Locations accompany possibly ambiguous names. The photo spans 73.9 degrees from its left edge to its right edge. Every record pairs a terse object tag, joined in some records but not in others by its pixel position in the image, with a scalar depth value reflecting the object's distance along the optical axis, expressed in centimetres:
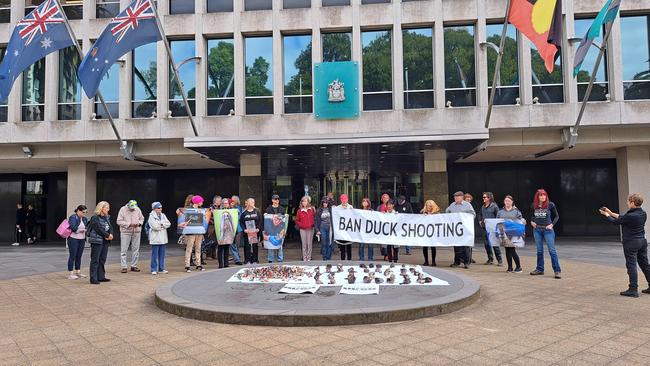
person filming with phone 771
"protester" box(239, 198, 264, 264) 1245
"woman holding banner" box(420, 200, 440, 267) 1208
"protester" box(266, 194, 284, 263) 1268
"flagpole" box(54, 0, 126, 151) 1423
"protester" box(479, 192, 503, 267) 1172
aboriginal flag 1191
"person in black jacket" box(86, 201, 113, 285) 987
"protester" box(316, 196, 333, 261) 1288
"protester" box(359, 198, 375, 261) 1266
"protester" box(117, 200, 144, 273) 1126
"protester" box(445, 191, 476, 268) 1161
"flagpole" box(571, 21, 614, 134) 1326
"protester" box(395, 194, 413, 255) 1310
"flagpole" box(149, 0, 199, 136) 1404
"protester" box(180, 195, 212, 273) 1149
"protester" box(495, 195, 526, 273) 1072
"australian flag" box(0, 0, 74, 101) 1374
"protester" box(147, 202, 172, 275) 1110
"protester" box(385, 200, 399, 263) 1242
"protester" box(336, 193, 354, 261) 1209
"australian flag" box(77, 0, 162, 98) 1394
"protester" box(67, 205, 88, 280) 1023
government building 1852
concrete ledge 598
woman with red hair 980
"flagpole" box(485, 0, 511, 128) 1331
